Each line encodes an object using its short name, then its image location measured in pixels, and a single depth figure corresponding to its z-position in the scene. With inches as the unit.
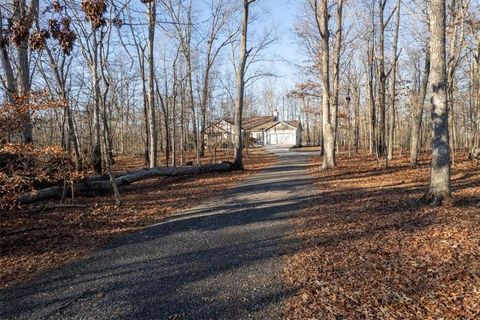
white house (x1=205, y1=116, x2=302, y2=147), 2347.4
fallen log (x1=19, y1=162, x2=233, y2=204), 383.6
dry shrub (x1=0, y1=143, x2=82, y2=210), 213.3
